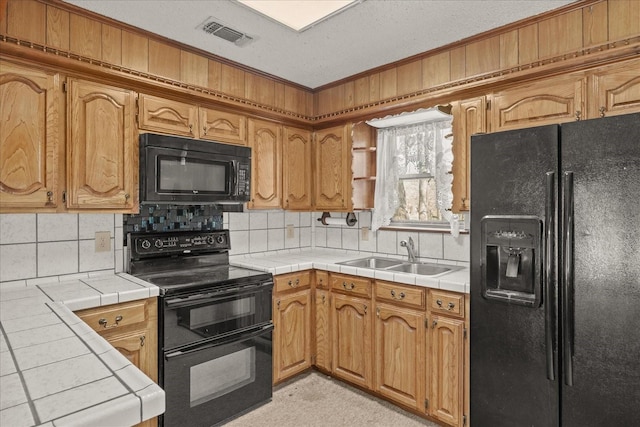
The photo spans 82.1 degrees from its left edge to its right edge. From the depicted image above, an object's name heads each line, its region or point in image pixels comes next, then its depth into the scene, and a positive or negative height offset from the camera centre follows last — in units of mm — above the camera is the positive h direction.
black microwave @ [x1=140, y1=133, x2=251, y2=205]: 2176 +268
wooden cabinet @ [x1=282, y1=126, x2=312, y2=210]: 3049 +381
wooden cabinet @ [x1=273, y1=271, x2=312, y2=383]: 2623 -827
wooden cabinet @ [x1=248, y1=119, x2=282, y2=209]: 2820 +388
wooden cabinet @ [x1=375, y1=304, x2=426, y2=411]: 2246 -907
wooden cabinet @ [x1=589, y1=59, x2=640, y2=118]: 1734 +596
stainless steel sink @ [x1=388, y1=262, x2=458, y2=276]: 2628 -412
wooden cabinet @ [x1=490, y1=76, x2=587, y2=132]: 1901 +602
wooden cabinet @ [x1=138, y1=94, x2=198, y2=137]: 2250 +623
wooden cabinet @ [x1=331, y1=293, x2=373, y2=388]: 2531 -904
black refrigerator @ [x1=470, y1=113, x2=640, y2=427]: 1440 -270
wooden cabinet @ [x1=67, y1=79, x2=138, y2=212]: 1988 +366
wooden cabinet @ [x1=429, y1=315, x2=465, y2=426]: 2070 -906
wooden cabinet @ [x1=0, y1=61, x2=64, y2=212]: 1789 +375
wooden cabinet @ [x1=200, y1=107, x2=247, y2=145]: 2545 +625
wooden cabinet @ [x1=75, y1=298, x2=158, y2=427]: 1785 -585
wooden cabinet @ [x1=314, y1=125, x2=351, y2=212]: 2996 +366
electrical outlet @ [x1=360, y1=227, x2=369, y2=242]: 3211 -177
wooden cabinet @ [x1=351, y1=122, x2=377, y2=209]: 2979 +405
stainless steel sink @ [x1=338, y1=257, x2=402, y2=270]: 2932 -399
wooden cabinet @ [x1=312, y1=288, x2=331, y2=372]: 2785 -890
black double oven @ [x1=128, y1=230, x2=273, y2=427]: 2000 -688
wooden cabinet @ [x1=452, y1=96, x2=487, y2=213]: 2236 +476
